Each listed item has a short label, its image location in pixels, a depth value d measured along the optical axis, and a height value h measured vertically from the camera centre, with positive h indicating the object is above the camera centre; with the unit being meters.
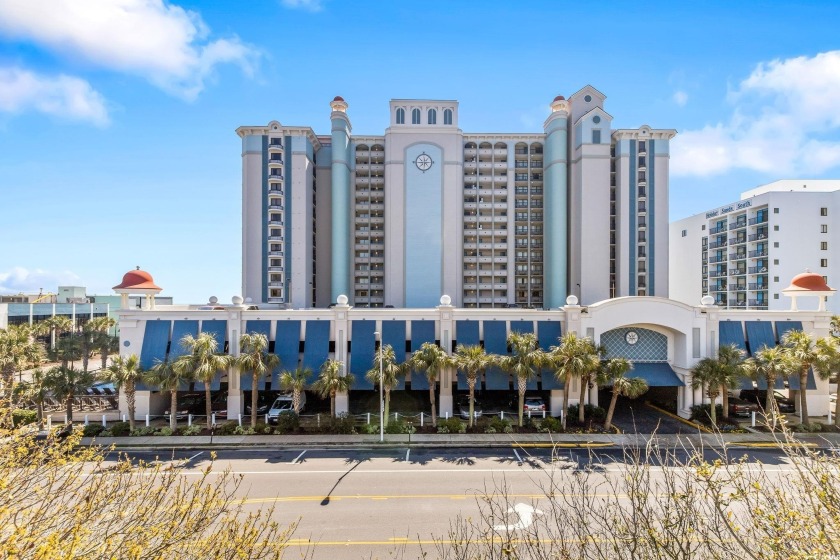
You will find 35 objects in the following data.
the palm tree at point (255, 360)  28.59 -5.88
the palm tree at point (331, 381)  28.03 -7.33
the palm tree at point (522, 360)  28.14 -5.75
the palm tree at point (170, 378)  27.64 -6.98
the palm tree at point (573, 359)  27.83 -5.63
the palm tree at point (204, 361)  27.52 -5.78
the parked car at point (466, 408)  30.66 -10.41
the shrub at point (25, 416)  28.96 -10.18
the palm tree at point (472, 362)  28.27 -5.87
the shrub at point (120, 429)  27.62 -10.55
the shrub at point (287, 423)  28.33 -10.36
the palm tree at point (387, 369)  28.02 -6.45
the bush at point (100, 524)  6.72 -4.69
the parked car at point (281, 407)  29.81 -9.95
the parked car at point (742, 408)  31.19 -10.24
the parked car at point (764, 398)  32.88 -10.44
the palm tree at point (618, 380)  27.38 -7.14
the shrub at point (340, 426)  28.31 -10.50
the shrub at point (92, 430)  27.80 -10.65
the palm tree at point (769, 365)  27.78 -6.11
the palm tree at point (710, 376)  28.70 -7.11
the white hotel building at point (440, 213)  51.19 +9.17
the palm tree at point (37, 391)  27.73 -7.89
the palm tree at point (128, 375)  27.89 -6.78
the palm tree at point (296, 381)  28.27 -7.24
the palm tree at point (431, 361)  28.47 -5.90
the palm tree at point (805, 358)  27.64 -5.44
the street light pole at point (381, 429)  26.64 -10.14
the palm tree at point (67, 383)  27.66 -7.30
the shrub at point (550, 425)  28.59 -10.58
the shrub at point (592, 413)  30.48 -10.36
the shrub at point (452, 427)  28.53 -10.70
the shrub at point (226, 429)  28.00 -10.71
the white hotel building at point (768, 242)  58.12 +6.01
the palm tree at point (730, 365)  28.61 -6.27
